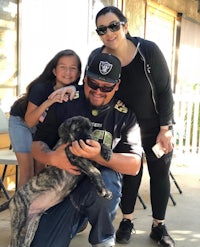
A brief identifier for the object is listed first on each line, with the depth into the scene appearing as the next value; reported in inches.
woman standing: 85.3
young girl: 93.4
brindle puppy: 71.7
